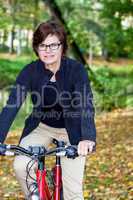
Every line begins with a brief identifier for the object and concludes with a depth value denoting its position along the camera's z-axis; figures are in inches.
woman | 241.7
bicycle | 214.1
